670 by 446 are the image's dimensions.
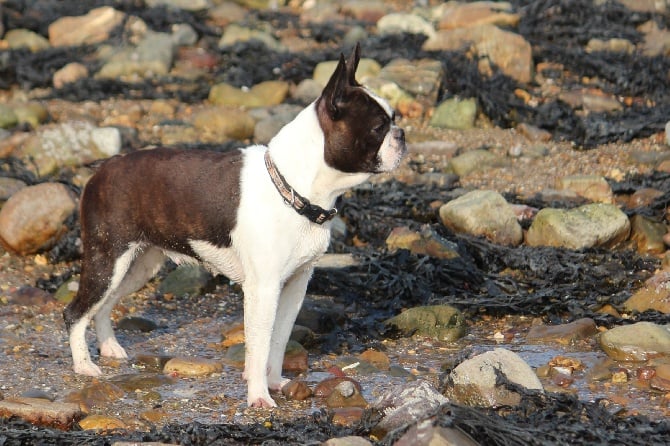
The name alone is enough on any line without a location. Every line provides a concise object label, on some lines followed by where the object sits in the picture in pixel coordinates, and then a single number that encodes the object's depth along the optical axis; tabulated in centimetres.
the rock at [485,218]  1856
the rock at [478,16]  2900
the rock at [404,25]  2920
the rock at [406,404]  1102
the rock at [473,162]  2169
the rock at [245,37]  2912
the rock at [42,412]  1136
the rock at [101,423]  1162
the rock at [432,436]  947
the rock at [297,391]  1291
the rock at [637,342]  1377
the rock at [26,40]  2916
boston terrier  1204
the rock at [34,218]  1781
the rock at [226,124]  2370
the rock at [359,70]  2650
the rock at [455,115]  2411
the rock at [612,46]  2772
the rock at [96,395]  1252
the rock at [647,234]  1823
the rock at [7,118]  2375
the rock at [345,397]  1262
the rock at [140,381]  1323
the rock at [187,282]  1725
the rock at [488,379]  1182
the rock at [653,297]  1557
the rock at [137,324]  1587
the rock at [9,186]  1942
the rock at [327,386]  1298
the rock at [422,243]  1795
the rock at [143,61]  2758
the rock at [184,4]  3145
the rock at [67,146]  2130
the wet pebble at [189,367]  1382
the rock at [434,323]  1521
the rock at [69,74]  2702
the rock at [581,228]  1809
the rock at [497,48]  2625
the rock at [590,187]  2002
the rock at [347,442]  1009
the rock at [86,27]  2967
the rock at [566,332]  1480
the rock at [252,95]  2570
